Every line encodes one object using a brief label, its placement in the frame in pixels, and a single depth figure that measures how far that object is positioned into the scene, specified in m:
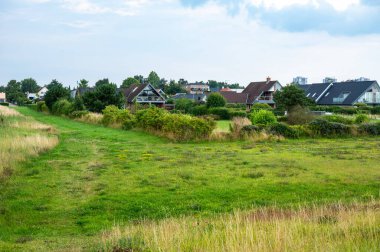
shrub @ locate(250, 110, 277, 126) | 32.06
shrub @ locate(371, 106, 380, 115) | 53.22
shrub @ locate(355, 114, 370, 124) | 37.17
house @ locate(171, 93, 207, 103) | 94.81
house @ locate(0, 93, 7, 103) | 128.98
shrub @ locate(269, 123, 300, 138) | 26.95
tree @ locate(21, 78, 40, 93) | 172.00
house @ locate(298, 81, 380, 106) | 65.75
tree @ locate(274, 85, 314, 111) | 49.75
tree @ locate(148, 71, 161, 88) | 139.25
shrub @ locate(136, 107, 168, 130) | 28.36
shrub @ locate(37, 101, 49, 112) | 70.78
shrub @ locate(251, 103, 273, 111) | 59.50
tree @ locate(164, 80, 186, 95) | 121.44
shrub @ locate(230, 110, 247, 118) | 48.43
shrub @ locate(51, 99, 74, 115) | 53.78
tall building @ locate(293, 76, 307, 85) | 107.39
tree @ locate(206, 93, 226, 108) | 57.53
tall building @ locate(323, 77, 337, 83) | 95.37
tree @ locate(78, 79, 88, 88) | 97.43
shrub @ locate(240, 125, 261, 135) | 26.22
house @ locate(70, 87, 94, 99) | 90.51
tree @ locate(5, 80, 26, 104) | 124.03
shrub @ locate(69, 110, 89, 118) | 46.34
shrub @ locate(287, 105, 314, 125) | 35.59
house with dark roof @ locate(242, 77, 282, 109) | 76.00
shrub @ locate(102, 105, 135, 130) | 33.24
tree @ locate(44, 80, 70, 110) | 65.12
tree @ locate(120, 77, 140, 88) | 118.34
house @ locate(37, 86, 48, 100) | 157.12
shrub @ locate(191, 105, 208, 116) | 56.53
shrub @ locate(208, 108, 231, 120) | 52.72
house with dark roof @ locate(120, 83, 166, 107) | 72.69
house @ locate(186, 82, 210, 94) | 167.59
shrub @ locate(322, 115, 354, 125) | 34.33
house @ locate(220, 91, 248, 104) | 79.06
